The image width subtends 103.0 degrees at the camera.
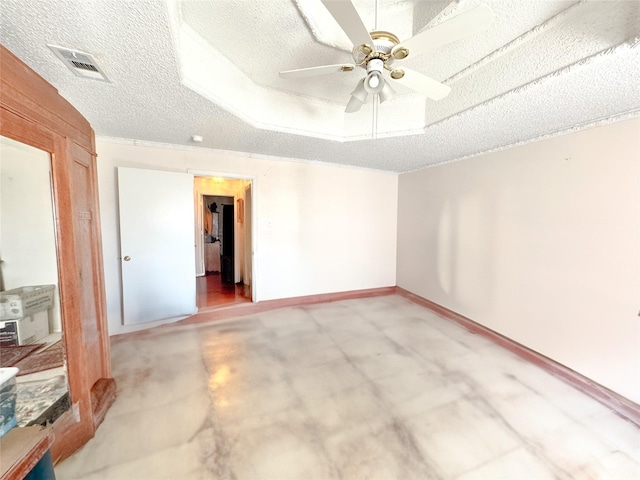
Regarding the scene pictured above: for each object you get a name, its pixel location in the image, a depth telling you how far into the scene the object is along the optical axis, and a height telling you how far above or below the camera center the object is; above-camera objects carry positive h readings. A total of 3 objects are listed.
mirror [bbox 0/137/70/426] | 1.32 -0.34
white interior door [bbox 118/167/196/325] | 2.99 -0.22
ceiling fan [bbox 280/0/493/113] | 1.15 +0.95
